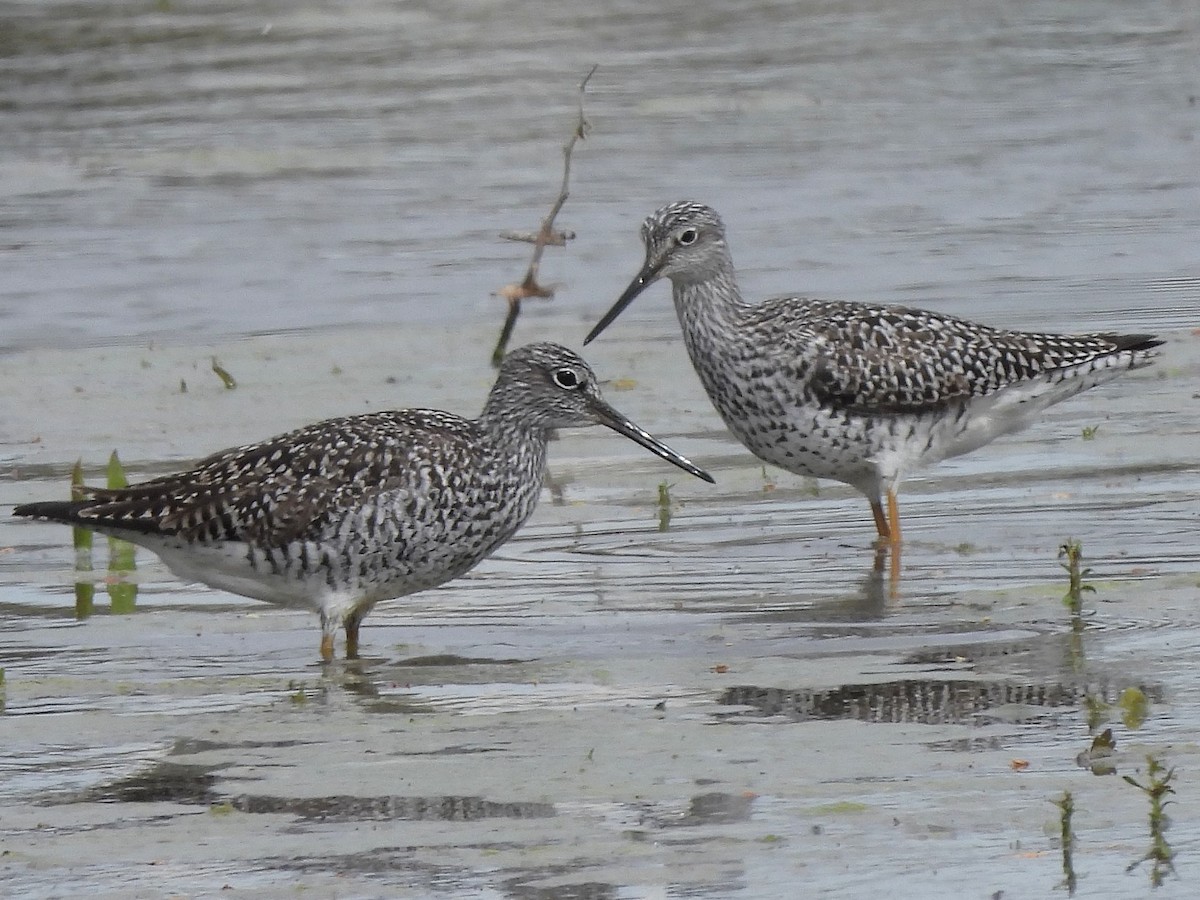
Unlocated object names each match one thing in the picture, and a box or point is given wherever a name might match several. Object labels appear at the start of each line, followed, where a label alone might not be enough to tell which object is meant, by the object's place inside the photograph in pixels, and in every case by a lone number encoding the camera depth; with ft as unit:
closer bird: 57.21
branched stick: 83.10
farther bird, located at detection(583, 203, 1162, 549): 68.23
